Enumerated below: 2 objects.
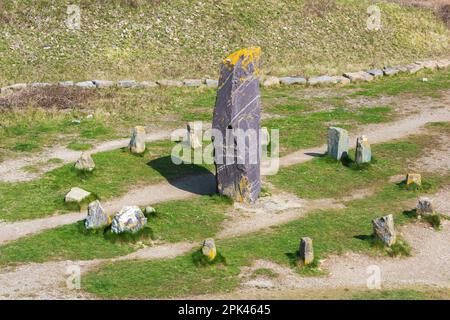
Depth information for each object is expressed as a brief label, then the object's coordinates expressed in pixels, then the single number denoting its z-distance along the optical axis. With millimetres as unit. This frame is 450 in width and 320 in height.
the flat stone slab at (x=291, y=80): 43531
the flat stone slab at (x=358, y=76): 44875
